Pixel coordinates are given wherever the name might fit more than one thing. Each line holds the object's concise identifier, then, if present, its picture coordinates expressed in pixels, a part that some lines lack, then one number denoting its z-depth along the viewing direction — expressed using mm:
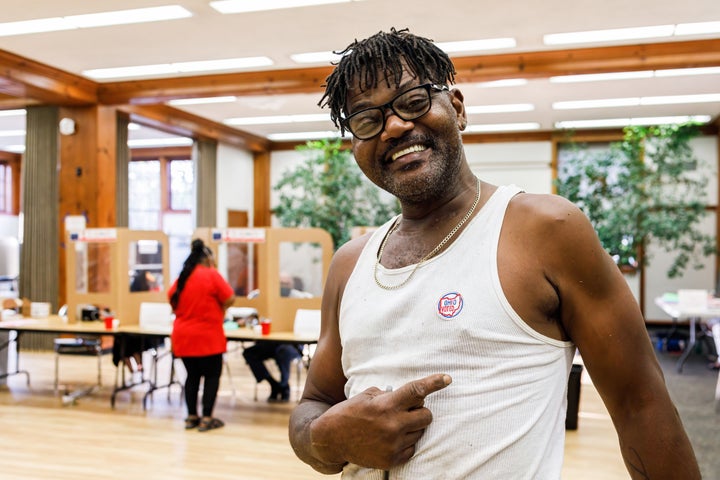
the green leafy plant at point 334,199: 10492
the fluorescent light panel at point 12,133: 11234
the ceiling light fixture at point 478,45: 6410
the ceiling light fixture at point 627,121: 10328
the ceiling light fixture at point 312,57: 6907
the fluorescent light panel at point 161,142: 11922
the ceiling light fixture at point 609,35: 6035
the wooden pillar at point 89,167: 8328
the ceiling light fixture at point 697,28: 5918
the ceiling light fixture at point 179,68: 7207
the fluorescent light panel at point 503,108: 9469
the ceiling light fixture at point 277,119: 10391
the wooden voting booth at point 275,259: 6070
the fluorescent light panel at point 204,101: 9102
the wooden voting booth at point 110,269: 6660
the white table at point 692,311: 7125
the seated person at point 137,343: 6660
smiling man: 804
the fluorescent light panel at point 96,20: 5629
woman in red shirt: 5273
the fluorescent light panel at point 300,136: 12000
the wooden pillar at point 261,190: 12953
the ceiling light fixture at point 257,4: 5340
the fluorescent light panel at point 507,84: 8026
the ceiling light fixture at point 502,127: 11062
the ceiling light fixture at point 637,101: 8891
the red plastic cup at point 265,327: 5812
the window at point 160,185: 12742
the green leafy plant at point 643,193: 9750
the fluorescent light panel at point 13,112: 9367
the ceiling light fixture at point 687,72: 7508
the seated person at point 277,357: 6168
